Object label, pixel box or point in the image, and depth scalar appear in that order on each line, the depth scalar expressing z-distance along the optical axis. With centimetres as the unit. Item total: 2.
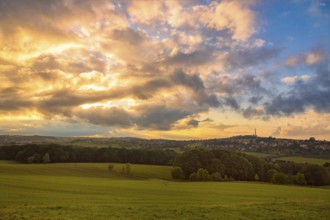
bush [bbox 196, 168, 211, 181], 10581
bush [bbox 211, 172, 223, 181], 10500
